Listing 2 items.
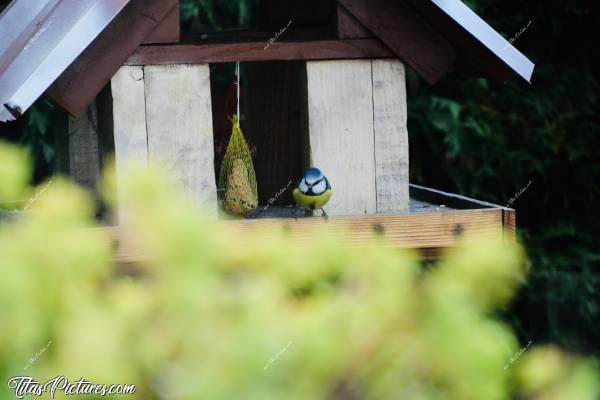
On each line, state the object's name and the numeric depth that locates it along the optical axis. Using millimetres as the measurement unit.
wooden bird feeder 13097
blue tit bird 13101
